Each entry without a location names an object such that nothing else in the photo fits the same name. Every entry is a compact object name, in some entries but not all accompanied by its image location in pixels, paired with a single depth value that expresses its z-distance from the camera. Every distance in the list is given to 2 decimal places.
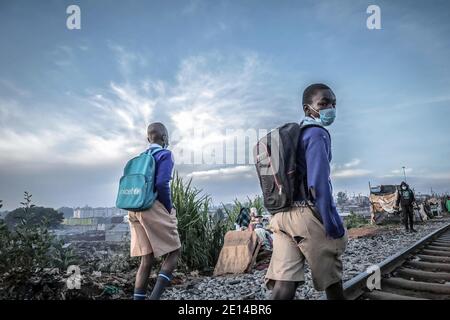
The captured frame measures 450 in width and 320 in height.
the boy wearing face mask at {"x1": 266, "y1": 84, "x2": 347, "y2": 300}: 1.83
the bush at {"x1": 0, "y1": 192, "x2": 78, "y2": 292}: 3.73
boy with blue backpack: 2.69
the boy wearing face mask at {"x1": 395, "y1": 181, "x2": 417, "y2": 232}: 12.27
